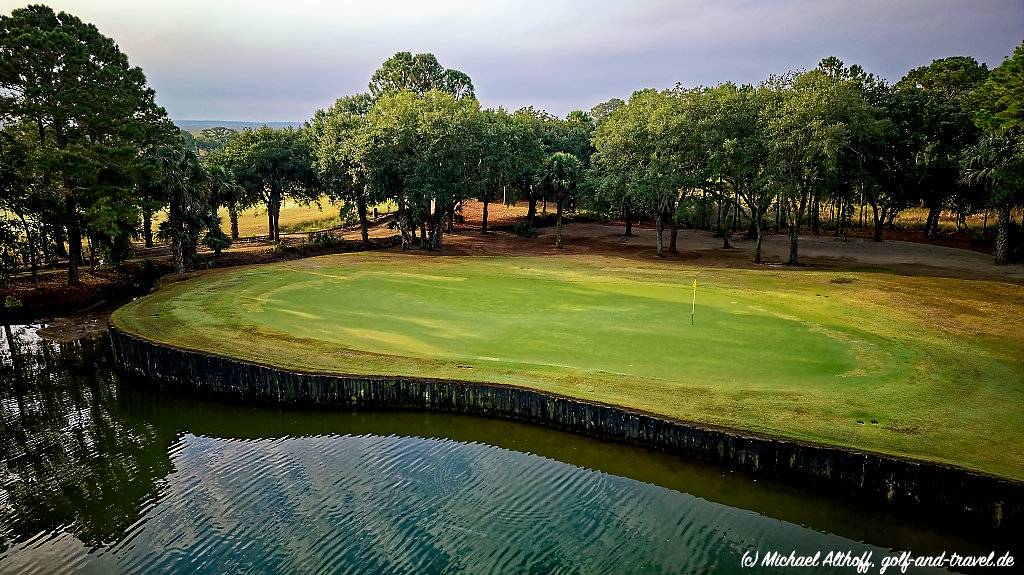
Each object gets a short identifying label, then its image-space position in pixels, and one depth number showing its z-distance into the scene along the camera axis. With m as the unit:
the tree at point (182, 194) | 36.41
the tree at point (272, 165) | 52.97
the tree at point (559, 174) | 51.88
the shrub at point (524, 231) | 60.00
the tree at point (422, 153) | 45.81
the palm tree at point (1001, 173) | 36.47
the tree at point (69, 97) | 31.28
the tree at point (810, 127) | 37.34
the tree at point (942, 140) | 46.59
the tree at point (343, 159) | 49.40
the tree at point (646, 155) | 44.06
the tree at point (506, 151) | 48.41
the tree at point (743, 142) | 41.41
